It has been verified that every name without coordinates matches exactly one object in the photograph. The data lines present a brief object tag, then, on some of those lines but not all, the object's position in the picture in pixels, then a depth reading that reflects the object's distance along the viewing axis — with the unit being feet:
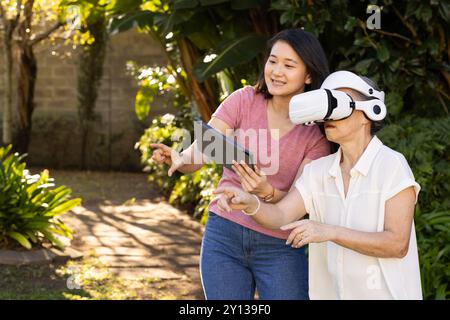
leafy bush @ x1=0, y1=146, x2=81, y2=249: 21.99
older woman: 8.14
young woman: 9.73
